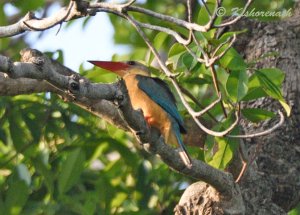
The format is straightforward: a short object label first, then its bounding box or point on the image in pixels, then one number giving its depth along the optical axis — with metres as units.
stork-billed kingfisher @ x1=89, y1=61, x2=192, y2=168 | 10.87
